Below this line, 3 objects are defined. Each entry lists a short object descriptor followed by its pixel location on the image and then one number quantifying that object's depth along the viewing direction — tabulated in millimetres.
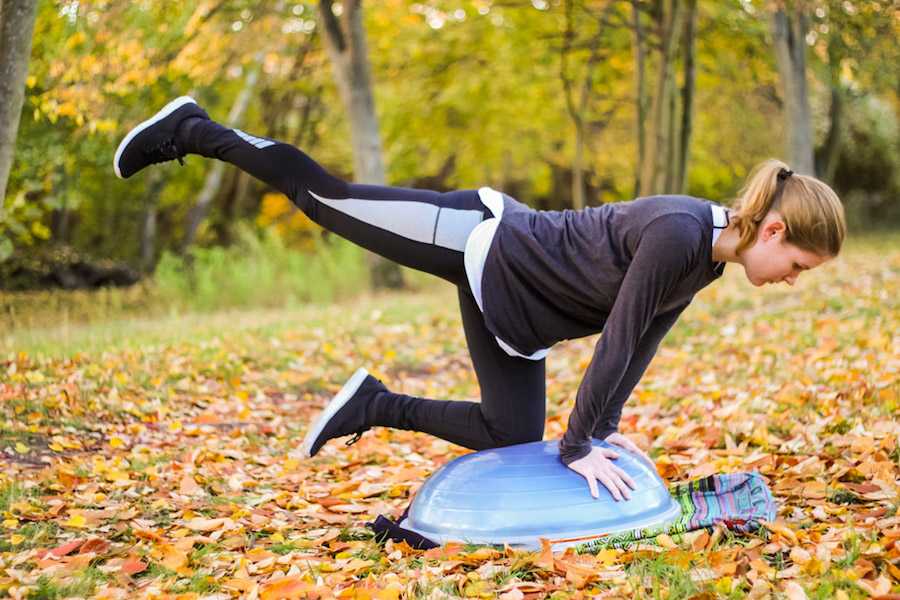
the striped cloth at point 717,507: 3236
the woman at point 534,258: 2992
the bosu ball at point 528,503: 3244
